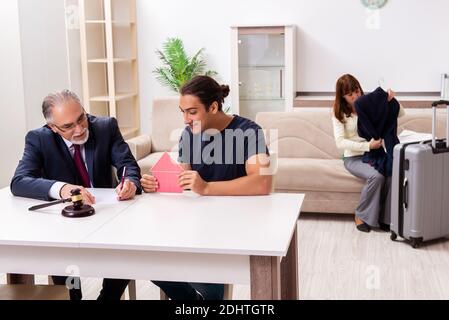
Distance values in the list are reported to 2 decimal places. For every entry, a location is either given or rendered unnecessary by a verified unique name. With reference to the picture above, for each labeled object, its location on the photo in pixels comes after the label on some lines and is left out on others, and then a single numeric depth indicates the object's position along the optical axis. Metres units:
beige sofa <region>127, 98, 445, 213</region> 4.79
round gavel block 2.46
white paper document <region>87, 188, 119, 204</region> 2.69
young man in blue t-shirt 2.71
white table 2.10
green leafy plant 6.82
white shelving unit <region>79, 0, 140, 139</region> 6.76
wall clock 6.38
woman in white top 4.51
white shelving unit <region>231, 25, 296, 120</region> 6.32
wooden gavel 2.46
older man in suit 2.73
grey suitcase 3.97
